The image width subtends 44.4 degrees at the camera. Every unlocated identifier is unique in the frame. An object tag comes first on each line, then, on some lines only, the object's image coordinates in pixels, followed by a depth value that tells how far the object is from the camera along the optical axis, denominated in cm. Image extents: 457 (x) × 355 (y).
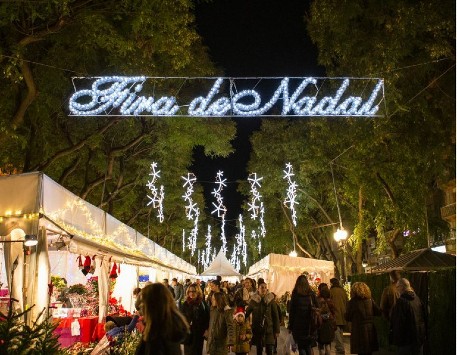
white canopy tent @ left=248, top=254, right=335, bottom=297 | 2512
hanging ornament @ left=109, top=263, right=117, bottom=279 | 1417
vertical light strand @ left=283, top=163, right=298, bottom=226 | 2905
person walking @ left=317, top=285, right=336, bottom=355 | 1055
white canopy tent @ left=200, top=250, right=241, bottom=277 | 3142
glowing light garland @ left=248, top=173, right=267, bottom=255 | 2832
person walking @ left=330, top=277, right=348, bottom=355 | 1152
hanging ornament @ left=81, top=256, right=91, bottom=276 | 1225
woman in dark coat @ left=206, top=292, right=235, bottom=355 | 921
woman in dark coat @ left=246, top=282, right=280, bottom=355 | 1078
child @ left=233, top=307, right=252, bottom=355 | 984
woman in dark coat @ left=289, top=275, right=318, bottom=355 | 955
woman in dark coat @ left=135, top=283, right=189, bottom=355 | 429
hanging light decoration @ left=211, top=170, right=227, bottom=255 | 2474
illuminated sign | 1227
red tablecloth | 1224
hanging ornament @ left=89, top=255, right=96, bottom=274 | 1305
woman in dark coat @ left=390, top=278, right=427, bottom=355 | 798
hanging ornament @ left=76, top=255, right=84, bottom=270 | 1247
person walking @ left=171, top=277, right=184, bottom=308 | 1989
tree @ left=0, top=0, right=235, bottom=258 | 1151
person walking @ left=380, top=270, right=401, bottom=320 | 1038
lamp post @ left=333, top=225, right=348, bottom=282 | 2612
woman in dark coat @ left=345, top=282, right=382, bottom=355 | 920
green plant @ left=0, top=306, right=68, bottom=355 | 527
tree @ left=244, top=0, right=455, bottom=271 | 1306
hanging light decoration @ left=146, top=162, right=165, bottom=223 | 2370
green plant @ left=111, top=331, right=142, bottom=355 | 841
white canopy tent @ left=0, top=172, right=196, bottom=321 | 909
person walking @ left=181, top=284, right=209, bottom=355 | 935
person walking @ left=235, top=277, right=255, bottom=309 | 1412
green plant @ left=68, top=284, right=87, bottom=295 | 1463
